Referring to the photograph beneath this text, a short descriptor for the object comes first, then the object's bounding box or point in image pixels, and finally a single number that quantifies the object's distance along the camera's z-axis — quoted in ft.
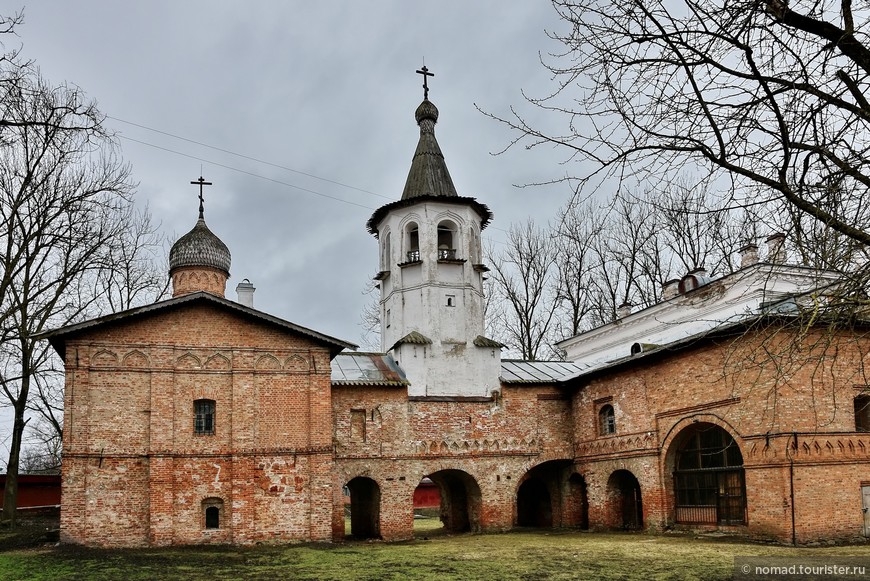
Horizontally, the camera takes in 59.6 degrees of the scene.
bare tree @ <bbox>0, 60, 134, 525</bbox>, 50.57
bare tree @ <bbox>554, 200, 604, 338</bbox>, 110.52
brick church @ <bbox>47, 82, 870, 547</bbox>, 51.80
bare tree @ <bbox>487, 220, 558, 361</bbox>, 112.16
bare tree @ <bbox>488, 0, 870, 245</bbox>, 17.69
